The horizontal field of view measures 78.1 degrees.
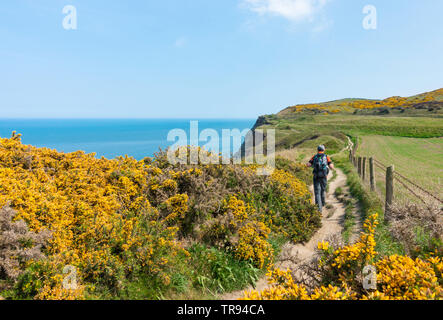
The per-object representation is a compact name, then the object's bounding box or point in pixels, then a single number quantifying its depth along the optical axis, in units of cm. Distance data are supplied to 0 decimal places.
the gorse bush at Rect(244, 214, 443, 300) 287
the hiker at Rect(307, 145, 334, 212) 944
